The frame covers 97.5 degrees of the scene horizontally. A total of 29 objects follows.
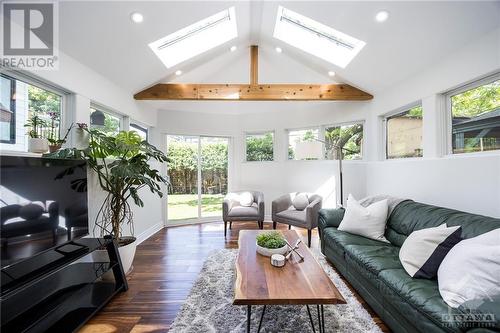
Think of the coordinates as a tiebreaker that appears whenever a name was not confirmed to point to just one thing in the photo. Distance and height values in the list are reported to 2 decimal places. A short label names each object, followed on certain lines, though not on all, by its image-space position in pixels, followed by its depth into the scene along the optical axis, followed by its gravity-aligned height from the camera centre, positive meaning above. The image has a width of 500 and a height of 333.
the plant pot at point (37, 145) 1.90 +0.23
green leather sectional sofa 1.25 -0.81
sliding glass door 4.64 -0.14
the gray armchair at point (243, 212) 3.84 -0.76
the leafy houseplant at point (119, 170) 2.27 +0.00
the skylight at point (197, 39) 3.09 +1.97
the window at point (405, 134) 3.05 +0.52
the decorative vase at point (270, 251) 1.97 -0.74
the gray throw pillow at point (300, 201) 4.05 -0.60
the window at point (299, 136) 4.63 +0.71
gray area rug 1.70 -1.22
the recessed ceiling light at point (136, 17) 2.30 +1.63
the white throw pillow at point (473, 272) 1.25 -0.63
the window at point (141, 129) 3.87 +0.77
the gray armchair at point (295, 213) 3.41 -0.74
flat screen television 1.39 -0.25
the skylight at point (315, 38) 3.00 +1.94
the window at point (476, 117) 2.14 +0.53
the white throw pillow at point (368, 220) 2.48 -0.60
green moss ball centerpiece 1.98 -0.70
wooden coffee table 1.37 -0.80
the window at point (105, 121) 2.93 +0.72
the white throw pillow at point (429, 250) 1.61 -0.63
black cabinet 1.43 -0.98
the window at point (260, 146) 5.02 +0.53
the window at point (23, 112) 1.84 +0.55
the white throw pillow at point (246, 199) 4.29 -0.58
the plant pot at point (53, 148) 2.04 +0.22
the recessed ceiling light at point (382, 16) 2.29 +1.62
